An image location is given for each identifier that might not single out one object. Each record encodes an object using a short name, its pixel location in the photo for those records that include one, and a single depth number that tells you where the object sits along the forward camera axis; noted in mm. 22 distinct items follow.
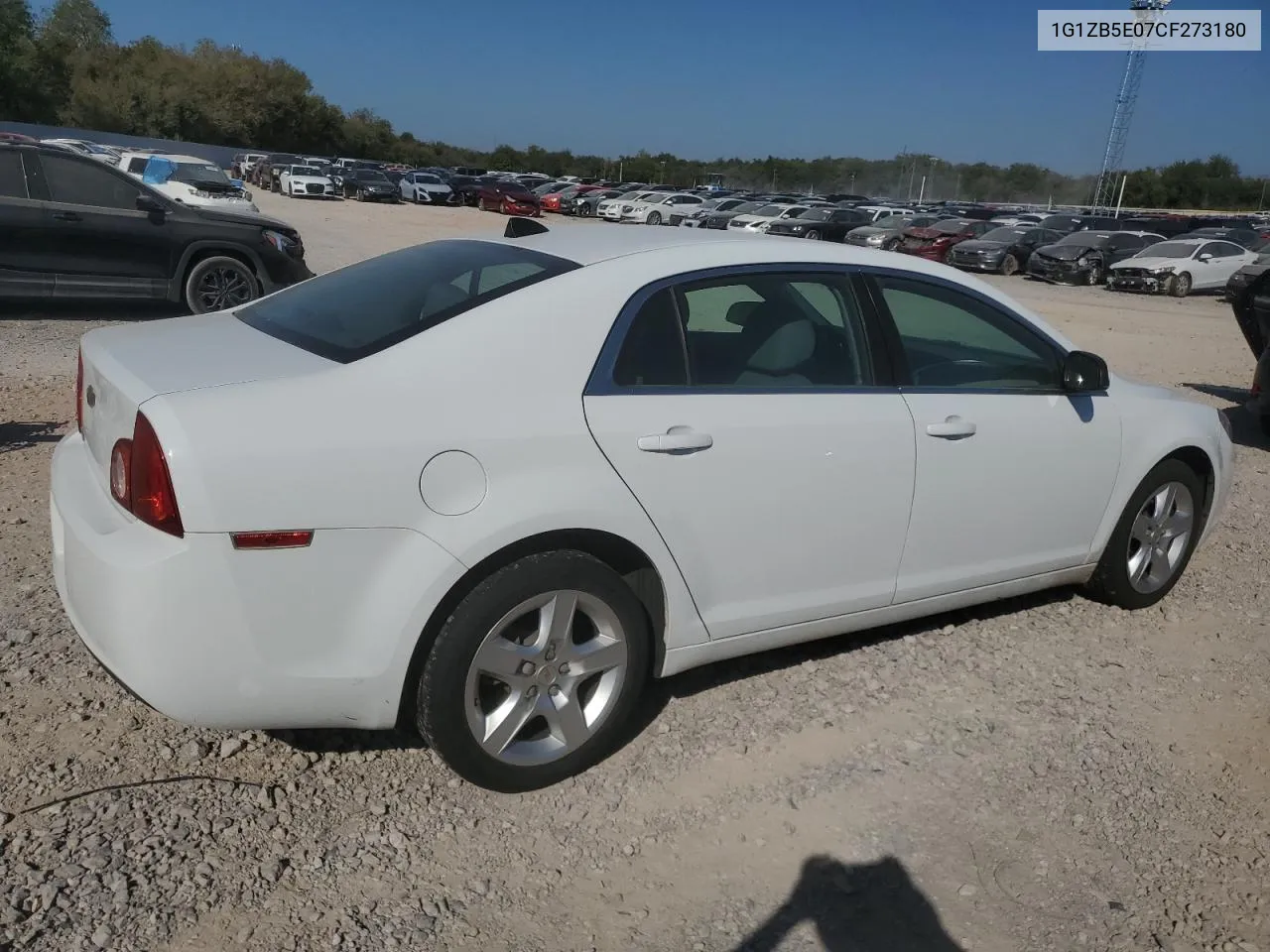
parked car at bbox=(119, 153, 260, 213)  21734
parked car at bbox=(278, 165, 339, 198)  43375
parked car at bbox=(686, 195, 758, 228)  36250
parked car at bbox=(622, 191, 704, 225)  38438
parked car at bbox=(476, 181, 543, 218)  42500
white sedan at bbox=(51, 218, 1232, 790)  2545
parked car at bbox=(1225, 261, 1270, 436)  8031
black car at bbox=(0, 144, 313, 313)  9633
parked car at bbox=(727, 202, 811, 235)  32562
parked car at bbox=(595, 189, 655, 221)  39906
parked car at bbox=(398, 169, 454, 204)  46219
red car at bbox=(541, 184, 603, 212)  46431
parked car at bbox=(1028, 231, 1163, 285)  25969
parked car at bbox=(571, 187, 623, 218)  44625
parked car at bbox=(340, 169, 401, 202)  44625
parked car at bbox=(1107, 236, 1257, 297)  23938
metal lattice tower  51688
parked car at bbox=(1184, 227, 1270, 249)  30031
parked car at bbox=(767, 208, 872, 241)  31609
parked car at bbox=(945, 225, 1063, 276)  27562
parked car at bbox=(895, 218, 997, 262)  28938
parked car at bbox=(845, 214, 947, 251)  30312
